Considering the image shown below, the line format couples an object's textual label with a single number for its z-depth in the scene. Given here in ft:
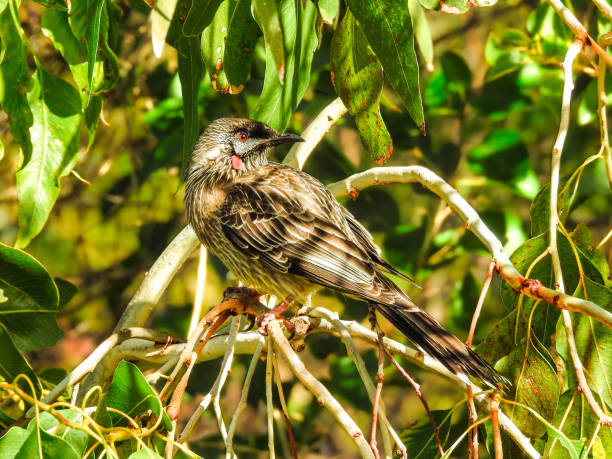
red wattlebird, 21.25
